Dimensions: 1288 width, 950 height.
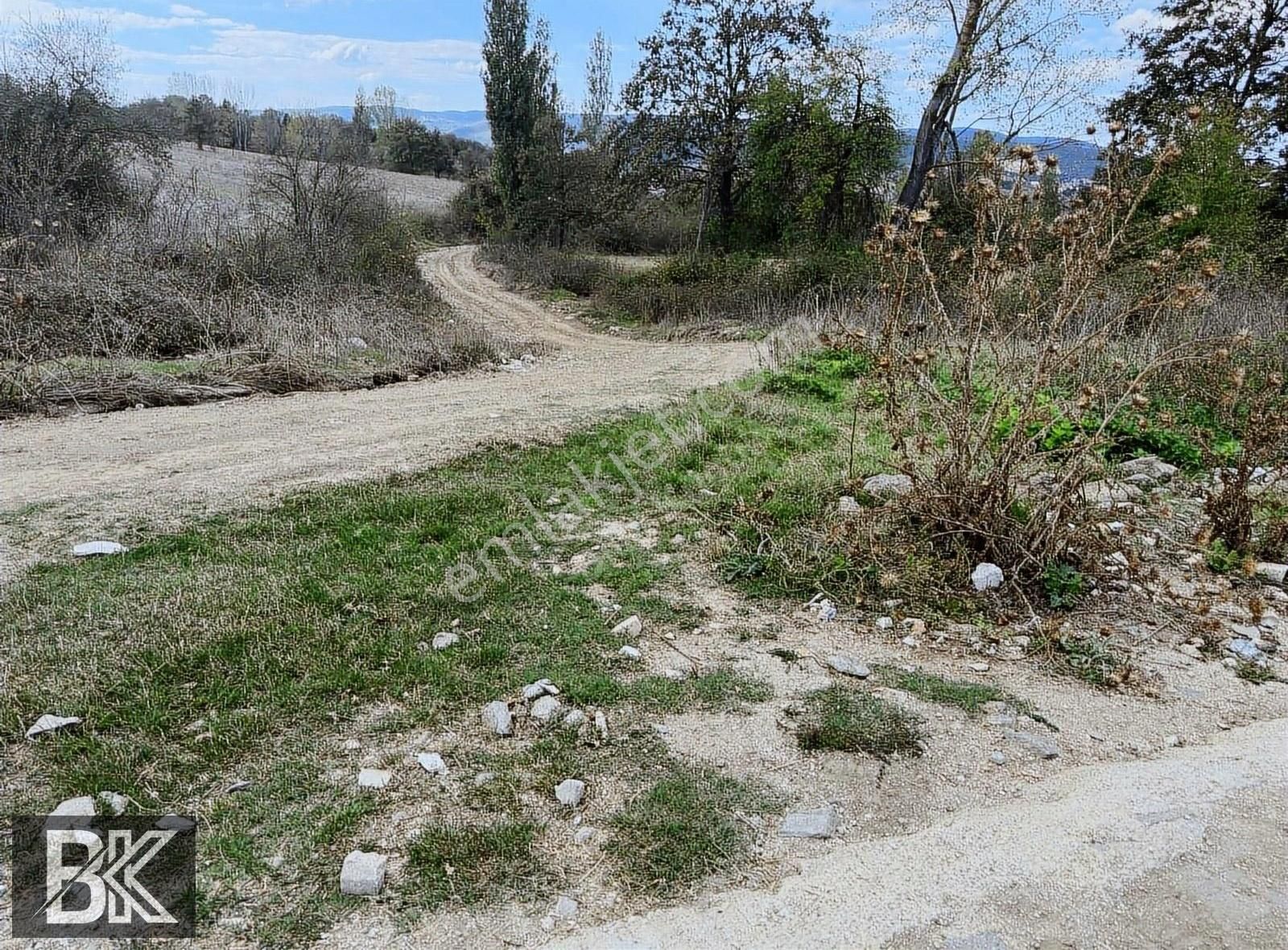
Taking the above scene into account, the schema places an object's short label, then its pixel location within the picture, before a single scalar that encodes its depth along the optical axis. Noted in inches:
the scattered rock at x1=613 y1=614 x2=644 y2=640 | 137.1
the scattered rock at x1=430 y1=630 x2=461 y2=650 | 130.4
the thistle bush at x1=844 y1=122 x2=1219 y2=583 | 140.6
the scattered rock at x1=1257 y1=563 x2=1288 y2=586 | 162.6
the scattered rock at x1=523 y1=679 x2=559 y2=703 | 117.0
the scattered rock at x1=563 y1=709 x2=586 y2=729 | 111.0
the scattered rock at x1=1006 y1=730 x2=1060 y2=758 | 108.5
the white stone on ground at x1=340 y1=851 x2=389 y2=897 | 81.6
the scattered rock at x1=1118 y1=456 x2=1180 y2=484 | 222.4
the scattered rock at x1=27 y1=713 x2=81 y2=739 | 104.4
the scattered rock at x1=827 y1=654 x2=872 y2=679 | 127.7
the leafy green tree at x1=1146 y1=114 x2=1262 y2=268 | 501.7
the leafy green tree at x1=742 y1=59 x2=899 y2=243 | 775.1
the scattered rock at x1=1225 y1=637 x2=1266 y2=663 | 135.6
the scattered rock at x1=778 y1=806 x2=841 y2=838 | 91.7
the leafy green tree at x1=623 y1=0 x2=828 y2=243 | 846.5
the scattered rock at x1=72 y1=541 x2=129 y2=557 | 160.1
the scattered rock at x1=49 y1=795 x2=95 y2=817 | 91.1
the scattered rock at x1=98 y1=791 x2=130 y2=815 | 91.7
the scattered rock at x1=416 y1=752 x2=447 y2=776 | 101.0
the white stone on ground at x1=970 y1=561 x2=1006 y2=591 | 153.7
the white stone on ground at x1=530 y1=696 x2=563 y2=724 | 112.6
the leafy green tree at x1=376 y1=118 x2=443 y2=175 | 1879.9
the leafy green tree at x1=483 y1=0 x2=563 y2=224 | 999.0
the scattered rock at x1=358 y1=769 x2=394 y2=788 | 97.8
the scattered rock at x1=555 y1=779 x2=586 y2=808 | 95.3
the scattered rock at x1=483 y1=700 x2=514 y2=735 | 109.5
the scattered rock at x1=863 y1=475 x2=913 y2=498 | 188.5
